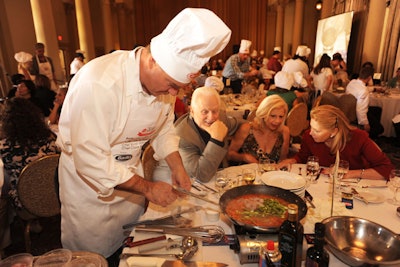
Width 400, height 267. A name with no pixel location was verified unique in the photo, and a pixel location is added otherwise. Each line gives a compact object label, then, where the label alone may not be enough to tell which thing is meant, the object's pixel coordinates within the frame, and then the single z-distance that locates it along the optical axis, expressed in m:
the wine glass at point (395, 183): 1.66
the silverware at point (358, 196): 1.66
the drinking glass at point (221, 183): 1.78
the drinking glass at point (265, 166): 2.00
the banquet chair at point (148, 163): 2.15
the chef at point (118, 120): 1.26
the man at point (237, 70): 6.47
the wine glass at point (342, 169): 1.85
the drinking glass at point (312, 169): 1.85
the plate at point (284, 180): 1.70
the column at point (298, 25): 13.77
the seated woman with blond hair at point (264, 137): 2.71
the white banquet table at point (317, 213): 1.23
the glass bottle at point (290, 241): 1.00
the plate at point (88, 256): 1.12
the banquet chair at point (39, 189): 2.24
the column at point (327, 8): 12.44
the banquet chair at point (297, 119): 4.17
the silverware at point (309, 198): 1.61
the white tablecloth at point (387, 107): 5.66
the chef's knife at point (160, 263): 1.11
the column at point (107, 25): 12.72
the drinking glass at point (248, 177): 1.79
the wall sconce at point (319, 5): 13.26
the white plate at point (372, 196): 1.66
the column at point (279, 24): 15.13
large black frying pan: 1.41
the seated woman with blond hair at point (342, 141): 2.20
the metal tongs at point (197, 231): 1.30
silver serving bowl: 1.18
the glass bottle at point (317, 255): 0.96
